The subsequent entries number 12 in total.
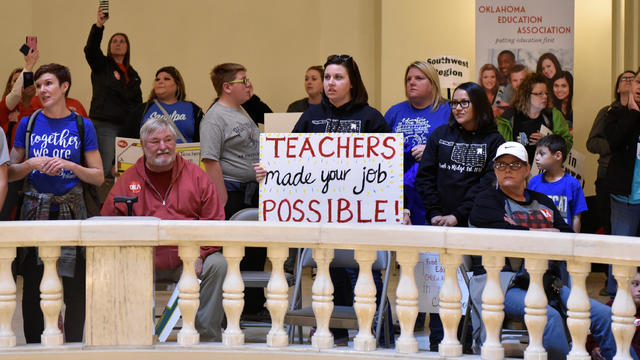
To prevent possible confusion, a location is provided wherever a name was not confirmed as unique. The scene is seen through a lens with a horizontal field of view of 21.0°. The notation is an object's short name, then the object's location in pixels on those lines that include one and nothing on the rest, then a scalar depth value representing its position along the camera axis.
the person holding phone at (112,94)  15.71
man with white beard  9.74
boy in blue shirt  12.31
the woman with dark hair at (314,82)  15.03
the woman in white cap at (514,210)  8.89
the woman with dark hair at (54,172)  9.96
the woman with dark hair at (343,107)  10.20
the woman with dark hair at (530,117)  16.07
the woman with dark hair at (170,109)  14.29
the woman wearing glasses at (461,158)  10.21
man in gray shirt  11.74
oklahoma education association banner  17.74
